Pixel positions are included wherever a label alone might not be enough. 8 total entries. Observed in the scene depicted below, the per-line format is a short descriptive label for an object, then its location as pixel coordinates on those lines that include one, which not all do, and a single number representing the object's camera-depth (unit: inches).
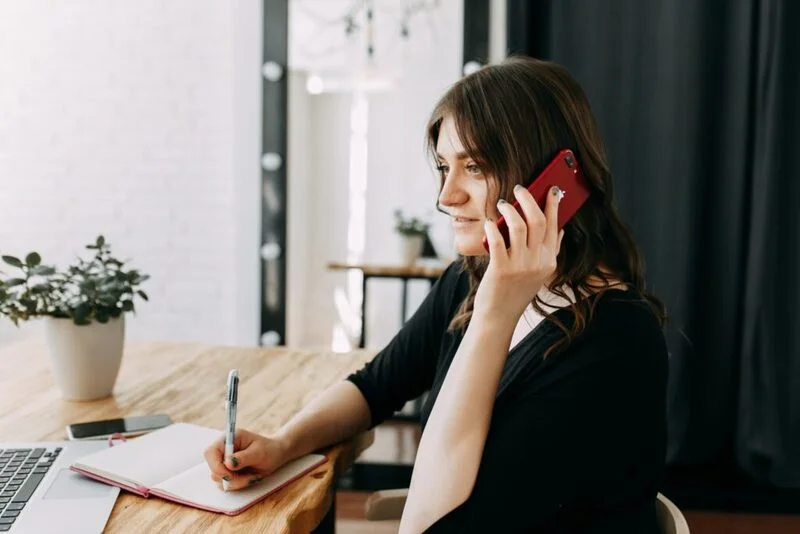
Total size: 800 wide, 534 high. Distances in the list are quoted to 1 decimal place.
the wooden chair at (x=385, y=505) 48.9
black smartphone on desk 48.1
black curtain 94.1
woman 39.5
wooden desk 38.4
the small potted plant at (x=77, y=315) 53.4
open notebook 39.8
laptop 36.4
